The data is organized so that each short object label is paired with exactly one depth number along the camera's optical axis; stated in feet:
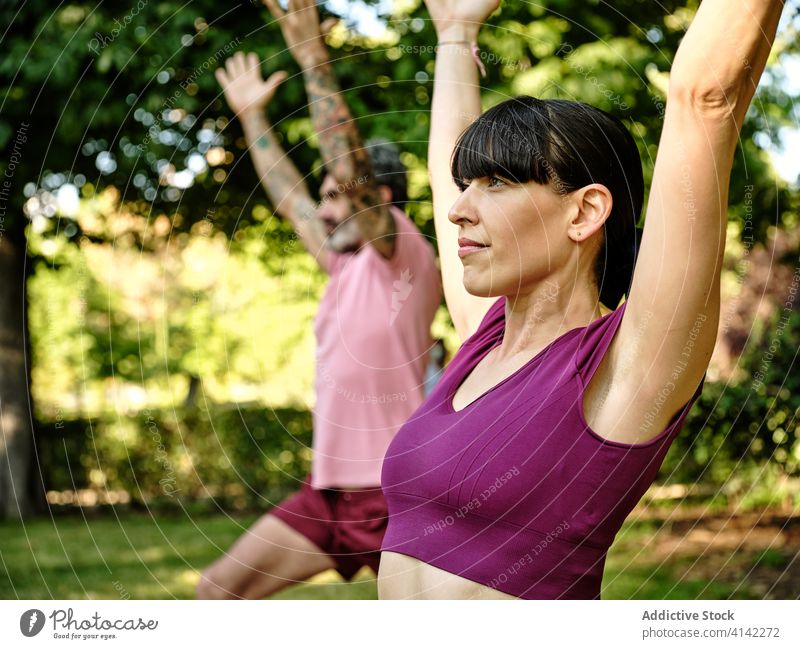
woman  4.52
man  11.50
